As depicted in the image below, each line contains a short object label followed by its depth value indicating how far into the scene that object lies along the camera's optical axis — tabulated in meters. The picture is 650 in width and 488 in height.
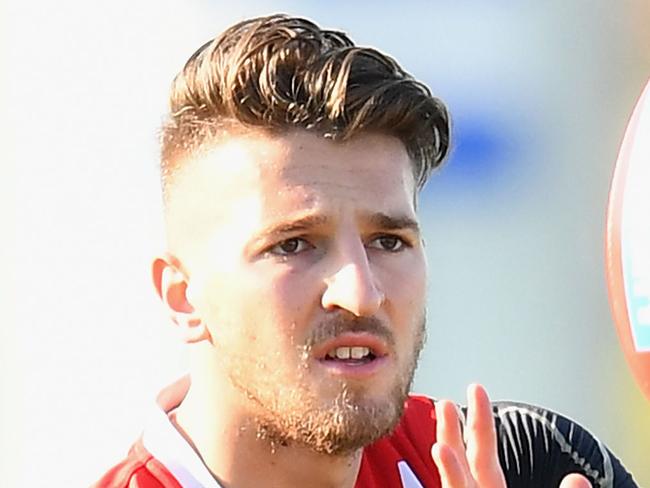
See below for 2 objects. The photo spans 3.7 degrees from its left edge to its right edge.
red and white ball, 5.79
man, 5.67
